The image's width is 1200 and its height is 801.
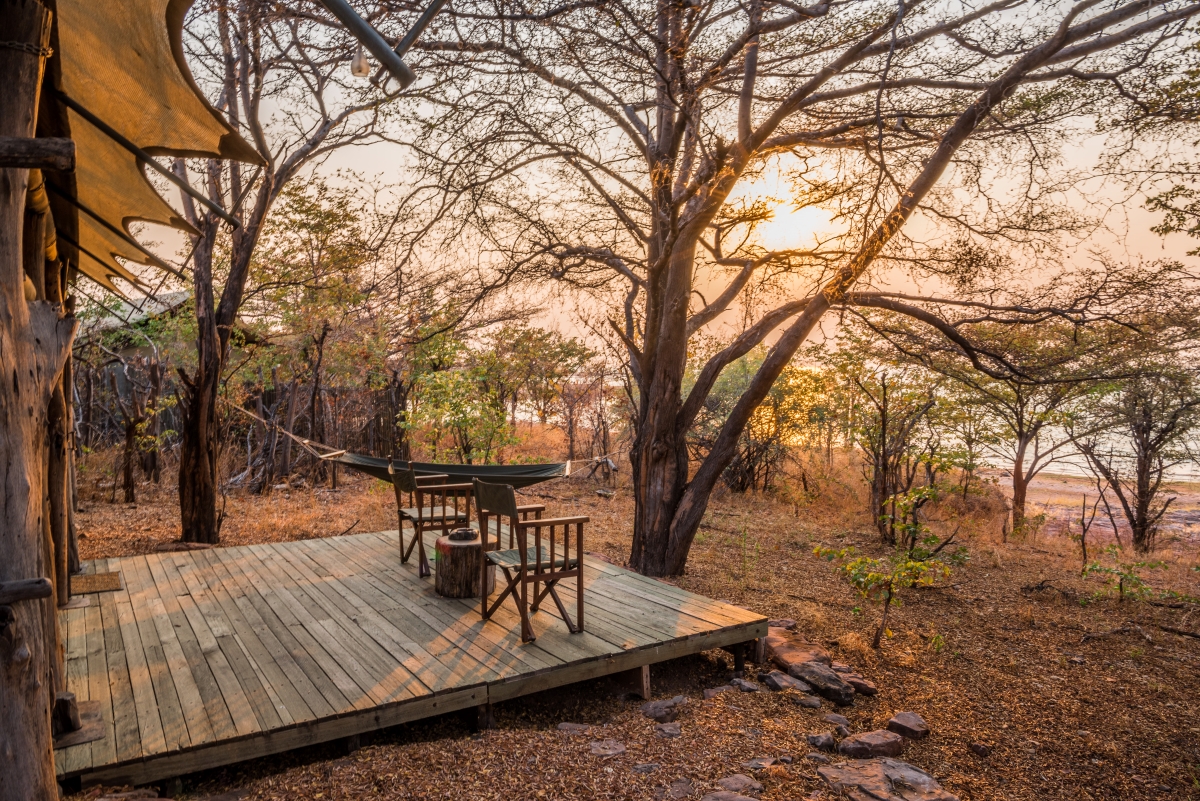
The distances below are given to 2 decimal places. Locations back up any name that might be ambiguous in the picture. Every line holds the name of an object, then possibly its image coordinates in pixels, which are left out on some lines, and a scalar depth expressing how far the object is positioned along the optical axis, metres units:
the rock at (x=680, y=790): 2.07
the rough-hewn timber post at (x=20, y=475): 1.42
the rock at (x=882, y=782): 2.10
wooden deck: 2.19
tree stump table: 3.58
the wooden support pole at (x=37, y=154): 1.33
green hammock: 5.11
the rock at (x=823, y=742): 2.51
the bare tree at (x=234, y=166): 5.16
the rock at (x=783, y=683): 3.11
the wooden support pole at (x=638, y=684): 3.02
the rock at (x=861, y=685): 3.13
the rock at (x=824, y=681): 3.03
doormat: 3.64
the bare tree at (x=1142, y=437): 7.32
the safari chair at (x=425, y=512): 3.95
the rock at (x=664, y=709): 2.75
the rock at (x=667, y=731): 2.55
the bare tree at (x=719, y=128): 3.84
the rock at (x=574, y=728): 2.58
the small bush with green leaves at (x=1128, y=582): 4.54
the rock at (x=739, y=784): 2.12
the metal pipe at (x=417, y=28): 1.30
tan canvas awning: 1.79
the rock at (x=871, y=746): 2.48
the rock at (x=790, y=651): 3.34
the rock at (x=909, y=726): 2.70
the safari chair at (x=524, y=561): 2.90
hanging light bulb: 1.44
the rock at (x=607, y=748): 2.34
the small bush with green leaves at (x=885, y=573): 3.72
